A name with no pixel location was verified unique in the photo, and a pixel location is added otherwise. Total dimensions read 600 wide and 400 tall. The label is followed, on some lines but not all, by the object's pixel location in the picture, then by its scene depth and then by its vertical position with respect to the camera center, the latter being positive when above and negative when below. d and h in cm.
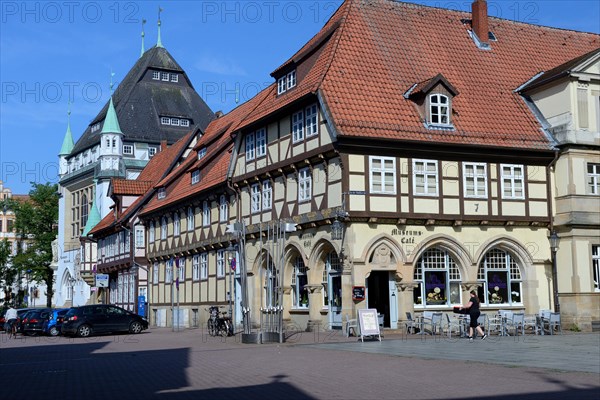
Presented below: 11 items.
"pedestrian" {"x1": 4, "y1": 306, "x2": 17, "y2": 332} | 4619 -106
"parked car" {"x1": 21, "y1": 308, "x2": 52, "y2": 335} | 4156 -113
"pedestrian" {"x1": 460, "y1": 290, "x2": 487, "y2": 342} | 2669 -77
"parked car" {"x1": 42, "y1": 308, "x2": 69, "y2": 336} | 4043 -122
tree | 9394 +749
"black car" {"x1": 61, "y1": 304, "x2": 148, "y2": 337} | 3750 -107
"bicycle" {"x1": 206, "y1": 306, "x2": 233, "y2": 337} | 3309 -124
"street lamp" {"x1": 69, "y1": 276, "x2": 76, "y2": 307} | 8550 +96
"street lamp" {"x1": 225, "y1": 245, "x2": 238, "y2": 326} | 3662 +60
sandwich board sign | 2639 -94
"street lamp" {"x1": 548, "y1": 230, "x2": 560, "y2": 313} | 3280 +41
